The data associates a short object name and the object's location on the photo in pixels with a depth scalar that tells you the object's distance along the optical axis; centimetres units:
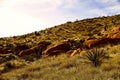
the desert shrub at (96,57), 1778
